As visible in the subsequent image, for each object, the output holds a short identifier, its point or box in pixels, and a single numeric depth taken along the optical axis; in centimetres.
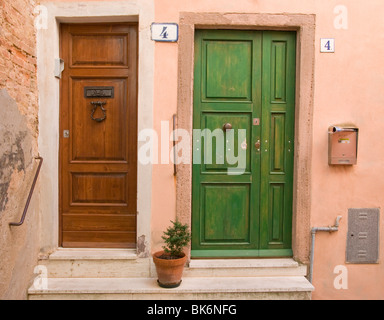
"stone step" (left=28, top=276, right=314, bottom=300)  316
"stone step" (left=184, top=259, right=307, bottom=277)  341
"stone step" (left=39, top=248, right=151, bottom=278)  338
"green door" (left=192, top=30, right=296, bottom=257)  353
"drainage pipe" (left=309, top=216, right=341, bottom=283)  346
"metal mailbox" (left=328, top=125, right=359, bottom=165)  342
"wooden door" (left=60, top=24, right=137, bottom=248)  354
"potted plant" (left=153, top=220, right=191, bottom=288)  312
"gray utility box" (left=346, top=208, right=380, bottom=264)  351
